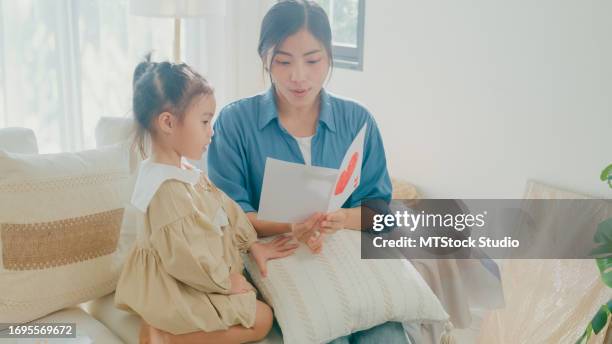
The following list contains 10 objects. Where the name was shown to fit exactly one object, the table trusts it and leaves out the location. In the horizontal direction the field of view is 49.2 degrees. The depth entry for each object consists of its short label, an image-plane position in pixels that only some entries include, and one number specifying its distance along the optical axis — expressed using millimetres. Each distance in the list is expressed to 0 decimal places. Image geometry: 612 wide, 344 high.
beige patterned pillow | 1546
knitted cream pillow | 1450
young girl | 1397
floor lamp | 2559
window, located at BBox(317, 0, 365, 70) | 3002
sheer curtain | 2574
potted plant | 1638
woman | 1613
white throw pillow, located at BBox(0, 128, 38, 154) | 1669
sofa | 1591
